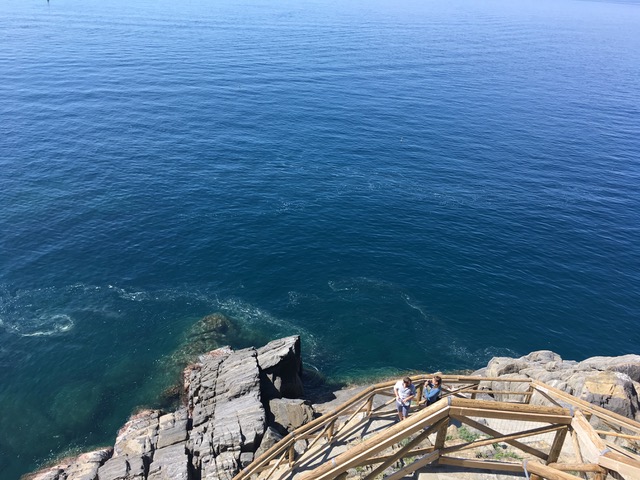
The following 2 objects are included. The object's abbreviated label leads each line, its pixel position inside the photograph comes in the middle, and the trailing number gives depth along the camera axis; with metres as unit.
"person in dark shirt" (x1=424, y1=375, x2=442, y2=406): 24.52
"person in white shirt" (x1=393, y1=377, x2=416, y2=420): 24.06
